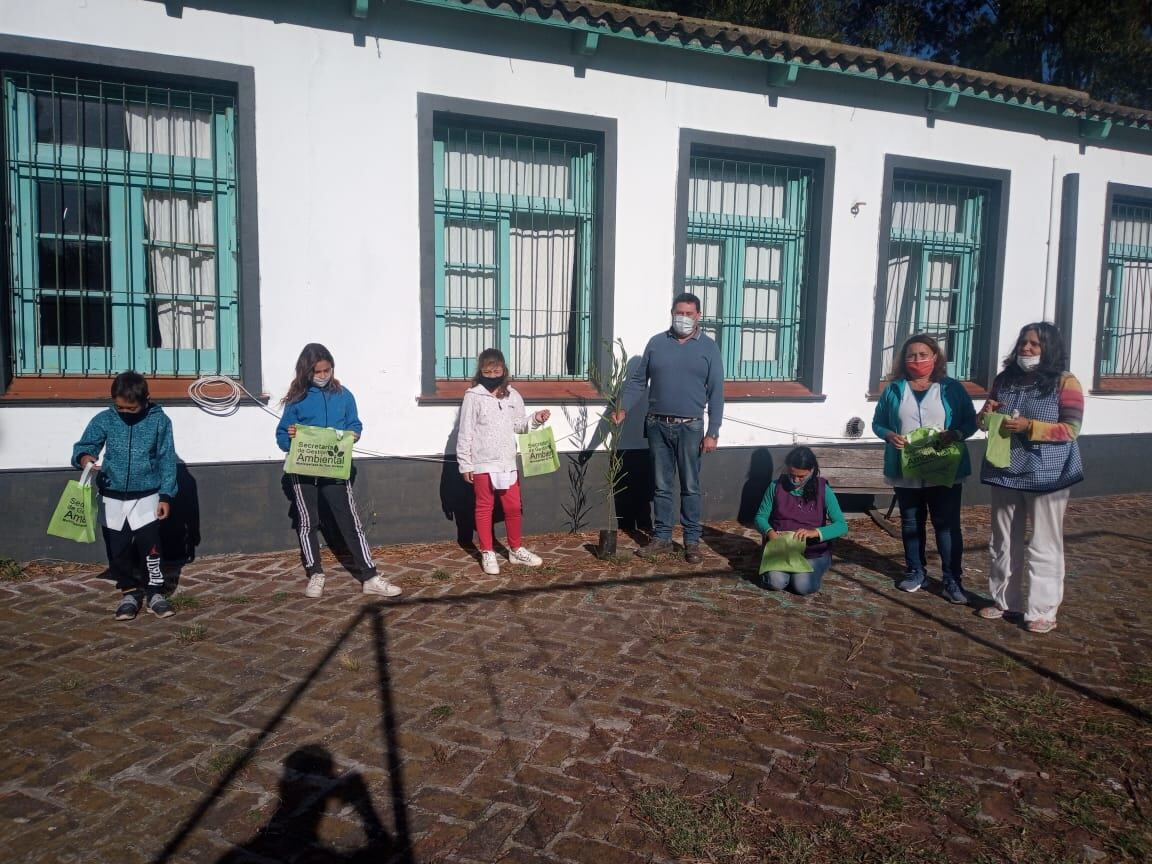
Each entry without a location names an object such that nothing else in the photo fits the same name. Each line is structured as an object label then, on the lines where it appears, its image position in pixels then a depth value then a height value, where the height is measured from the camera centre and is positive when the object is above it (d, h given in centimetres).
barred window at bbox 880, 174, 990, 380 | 857 +94
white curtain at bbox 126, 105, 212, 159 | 607 +155
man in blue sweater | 636 -45
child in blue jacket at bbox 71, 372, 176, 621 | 498 -84
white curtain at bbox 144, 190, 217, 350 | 621 +56
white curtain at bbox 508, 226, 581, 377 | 730 +43
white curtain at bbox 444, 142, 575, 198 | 696 +153
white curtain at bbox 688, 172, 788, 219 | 775 +149
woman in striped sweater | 483 -57
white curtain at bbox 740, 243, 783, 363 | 809 +54
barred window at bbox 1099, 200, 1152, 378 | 959 +78
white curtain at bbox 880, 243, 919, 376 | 860 +61
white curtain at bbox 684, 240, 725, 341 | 780 +71
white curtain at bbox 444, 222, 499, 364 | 703 +50
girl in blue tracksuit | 545 -93
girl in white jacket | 597 -67
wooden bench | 768 -108
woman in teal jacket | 550 -44
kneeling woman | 557 -110
